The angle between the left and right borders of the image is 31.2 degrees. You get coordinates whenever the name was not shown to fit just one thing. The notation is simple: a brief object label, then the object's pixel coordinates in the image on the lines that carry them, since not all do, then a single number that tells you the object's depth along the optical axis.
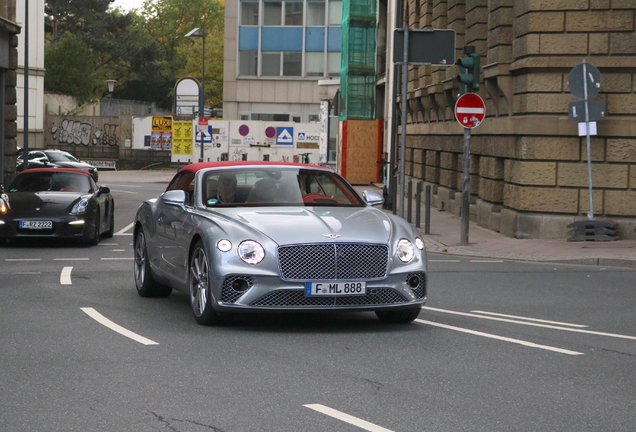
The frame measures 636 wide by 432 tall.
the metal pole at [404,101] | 21.55
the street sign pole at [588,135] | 18.39
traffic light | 19.64
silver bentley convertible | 8.89
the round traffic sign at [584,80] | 18.30
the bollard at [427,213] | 21.53
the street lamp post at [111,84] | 67.69
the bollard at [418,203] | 22.72
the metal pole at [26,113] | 34.83
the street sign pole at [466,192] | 19.41
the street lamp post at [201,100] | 51.78
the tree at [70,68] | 81.81
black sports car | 18.19
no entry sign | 19.72
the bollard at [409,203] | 23.75
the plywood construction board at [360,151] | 47.47
